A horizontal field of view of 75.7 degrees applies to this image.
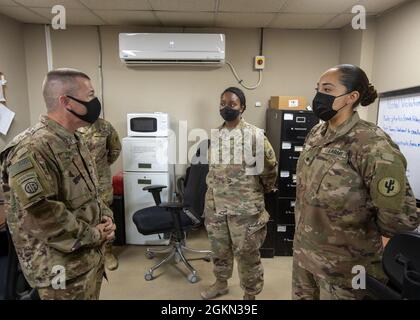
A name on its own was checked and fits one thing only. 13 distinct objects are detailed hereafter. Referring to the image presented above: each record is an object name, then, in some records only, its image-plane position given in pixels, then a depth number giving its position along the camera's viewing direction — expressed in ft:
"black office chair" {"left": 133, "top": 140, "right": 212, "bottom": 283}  7.90
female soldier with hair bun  3.52
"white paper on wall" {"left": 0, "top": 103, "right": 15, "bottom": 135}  9.11
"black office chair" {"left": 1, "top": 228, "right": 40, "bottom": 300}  4.26
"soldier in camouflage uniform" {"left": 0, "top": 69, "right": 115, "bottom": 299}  3.42
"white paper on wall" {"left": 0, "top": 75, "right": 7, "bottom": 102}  9.04
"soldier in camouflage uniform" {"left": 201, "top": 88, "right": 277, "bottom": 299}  6.38
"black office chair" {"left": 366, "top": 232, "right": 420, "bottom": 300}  2.87
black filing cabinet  9.03
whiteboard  6.27
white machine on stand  9.52
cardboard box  9.62
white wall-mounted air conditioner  9.55
